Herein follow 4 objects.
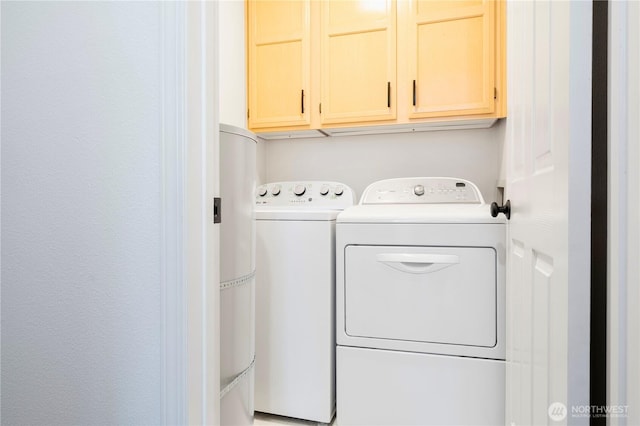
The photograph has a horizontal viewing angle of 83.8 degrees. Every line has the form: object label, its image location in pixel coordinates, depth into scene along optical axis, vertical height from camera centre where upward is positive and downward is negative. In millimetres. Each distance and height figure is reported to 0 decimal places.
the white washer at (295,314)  1559 -471
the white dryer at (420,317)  1354 -436
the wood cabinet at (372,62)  1852 +816
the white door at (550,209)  534 -2
